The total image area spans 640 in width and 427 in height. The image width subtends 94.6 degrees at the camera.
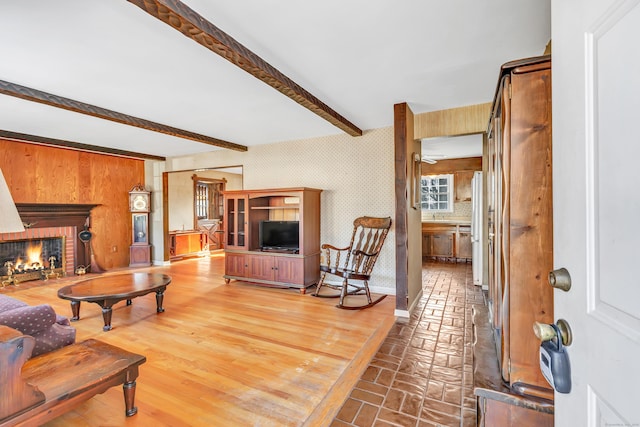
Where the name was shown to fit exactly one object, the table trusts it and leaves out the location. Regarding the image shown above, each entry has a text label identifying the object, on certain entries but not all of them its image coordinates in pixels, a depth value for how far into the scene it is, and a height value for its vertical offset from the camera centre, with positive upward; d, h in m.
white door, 0.56 +0.01
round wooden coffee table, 3.18 -0.86
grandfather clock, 6.79 -0.32
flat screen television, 4.94 -0.38
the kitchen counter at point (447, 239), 6.77 -0.65
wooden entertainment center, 4.63 -0.43
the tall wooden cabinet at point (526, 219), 1.29 -0.04
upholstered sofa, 1.81 -0.72
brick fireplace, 5.22 -0.22
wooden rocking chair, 3.96 -0.68
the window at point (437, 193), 7.45 +0.47
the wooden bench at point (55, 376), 1.26 -0.85
